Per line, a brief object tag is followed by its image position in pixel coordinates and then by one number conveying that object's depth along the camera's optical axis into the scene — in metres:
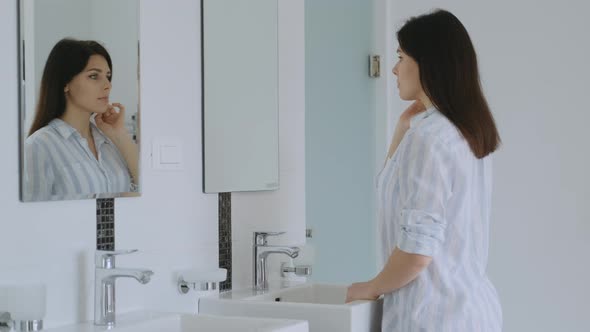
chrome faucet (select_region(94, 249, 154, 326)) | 1.86
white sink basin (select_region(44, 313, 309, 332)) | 1.83
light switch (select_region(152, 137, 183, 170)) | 2.14
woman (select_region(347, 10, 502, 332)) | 2.01
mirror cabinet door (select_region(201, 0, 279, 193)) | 2.35
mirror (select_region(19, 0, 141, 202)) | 1.75
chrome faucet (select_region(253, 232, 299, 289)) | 2.51
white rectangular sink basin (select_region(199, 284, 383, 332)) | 2.04
